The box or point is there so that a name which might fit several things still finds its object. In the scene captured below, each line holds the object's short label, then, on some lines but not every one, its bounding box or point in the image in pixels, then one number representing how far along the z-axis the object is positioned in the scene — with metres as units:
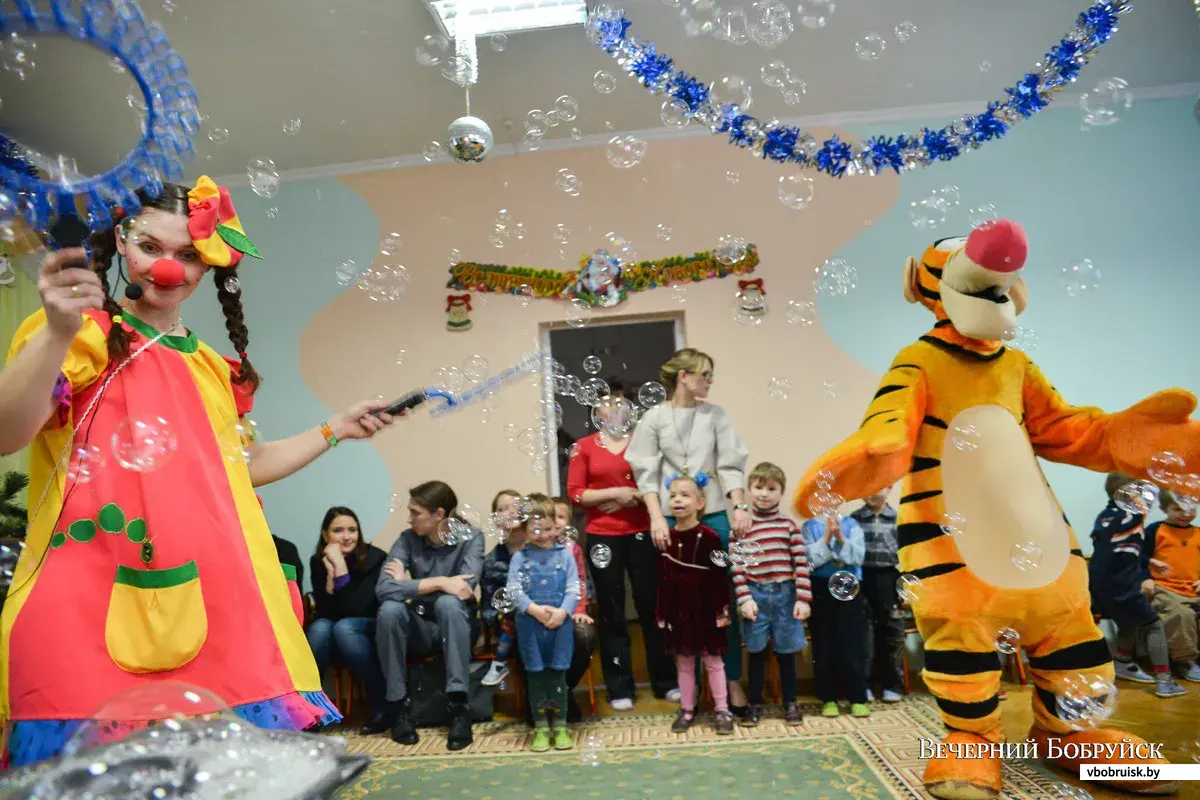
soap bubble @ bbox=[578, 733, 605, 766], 2.62
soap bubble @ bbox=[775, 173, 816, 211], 2.51
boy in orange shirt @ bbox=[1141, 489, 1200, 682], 3.28
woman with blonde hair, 3.08
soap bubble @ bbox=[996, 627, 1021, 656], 1.87
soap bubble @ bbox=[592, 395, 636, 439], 2.46
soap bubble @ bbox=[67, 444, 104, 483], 0.98
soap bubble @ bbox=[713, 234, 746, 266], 4.18
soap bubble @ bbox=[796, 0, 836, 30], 3.13
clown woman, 0.91
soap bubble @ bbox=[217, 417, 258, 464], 1.13
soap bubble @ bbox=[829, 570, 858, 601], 2.33
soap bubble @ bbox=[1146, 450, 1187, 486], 1.83
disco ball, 2.69
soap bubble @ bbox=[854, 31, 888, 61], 2.51
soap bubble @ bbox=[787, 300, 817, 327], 2.56
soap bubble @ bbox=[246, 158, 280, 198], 2.15
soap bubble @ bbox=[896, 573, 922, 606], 1.91
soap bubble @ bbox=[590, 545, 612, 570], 2.89
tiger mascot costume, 1.84
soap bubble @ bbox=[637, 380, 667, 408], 2.75
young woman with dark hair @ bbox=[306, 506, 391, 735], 3.27
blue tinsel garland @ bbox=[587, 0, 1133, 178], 2.31
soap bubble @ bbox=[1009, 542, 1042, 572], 1.83
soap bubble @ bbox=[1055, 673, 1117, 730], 1.84
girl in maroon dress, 2.94
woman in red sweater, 3.33
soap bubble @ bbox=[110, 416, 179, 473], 0.99
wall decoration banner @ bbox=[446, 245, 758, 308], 4.32
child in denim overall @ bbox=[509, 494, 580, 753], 2.99
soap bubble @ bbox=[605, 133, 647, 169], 2.47
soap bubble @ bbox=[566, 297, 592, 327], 4.23
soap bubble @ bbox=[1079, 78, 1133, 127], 2.21
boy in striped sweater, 3.00
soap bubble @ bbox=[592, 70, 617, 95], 3.10
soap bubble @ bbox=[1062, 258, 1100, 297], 2.19
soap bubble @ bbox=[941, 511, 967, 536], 1.86
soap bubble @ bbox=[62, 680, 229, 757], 0.81
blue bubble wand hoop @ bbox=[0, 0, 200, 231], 0.99
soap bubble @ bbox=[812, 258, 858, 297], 2.46
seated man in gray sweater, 3.09
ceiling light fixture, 3.22
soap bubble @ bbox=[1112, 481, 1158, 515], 1.97
